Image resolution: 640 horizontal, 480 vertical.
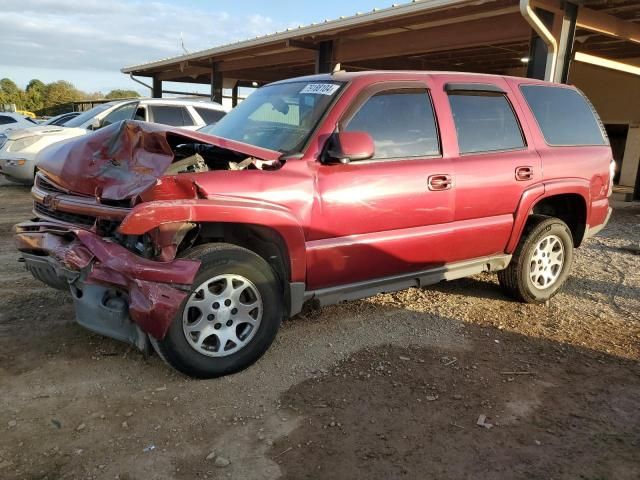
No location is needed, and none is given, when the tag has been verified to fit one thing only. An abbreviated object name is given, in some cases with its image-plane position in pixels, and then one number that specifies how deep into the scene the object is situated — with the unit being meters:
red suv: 3.11
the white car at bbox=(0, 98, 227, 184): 10.04
